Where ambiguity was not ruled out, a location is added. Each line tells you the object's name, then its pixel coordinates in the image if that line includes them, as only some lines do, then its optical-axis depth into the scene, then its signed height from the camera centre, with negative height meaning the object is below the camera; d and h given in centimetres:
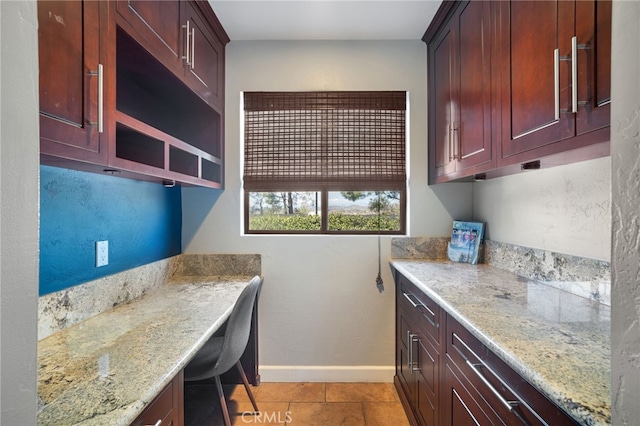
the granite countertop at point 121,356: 68 -47
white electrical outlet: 136 -20
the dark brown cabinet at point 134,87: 83 +56
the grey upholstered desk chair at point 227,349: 141 -73
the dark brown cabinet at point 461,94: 142 +69
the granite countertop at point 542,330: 63 -38
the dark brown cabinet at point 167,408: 79 -59
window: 219 +54
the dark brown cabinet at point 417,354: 138 -80
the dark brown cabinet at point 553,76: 83 +46
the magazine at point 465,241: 197 -21
